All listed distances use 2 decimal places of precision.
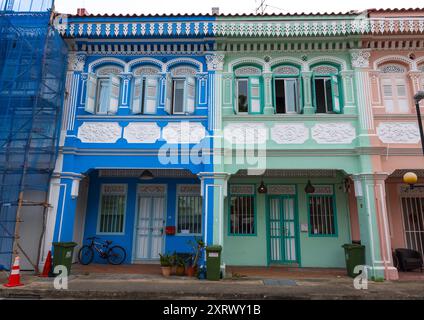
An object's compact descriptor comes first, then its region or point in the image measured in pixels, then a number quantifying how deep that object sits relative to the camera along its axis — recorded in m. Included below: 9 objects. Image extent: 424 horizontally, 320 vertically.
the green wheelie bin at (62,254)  9.09
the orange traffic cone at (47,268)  8.99
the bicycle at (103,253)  11.31
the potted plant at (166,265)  9.49
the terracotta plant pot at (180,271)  9.60
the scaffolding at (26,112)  9.03
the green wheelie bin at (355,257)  9.35
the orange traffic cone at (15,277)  7.66
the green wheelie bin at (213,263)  8.92
